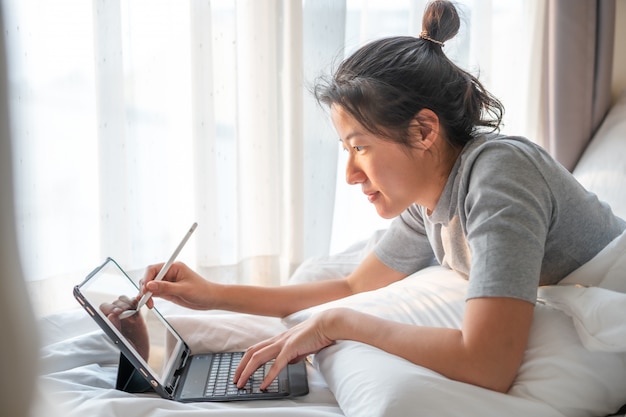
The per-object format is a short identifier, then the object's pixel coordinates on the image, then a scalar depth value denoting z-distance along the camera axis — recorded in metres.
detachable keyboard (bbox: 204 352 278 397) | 0.99
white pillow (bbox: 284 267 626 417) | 0.85
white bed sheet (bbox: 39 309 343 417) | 0.87
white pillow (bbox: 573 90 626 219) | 1.50
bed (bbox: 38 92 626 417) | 0.86
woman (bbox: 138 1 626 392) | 0.90
